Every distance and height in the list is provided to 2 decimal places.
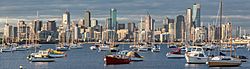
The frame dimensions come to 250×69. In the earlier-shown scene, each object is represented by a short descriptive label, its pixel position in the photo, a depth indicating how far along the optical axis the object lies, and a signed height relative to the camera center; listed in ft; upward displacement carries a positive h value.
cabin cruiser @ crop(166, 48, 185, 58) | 506.07 -19.71
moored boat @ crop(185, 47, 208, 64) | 400.88 -16.79
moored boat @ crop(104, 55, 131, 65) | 390.42 -17.60
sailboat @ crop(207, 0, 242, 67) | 363.35 -17.51
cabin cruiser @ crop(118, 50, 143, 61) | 431.51 -17.63
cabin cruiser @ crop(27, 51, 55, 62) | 443.24 -18.65
